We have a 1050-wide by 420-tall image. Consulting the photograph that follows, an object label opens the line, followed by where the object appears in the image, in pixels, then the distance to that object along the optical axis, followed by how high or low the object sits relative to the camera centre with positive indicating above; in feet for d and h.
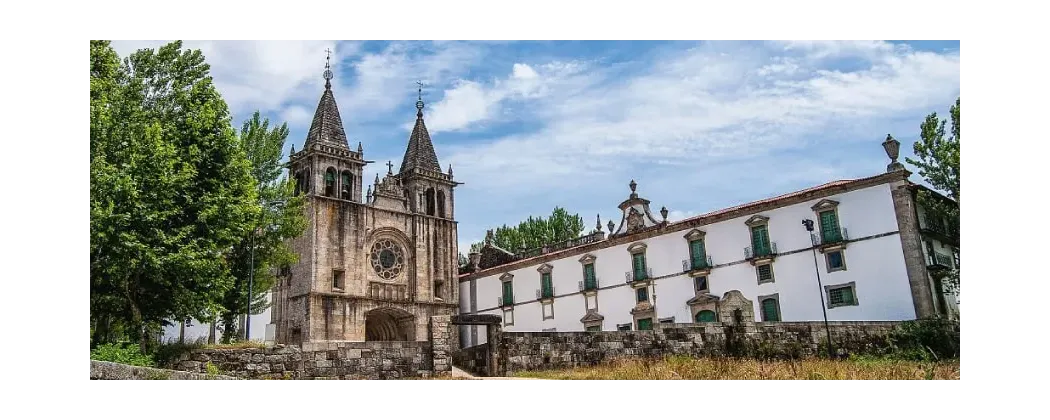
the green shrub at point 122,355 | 43.80 +1.22
